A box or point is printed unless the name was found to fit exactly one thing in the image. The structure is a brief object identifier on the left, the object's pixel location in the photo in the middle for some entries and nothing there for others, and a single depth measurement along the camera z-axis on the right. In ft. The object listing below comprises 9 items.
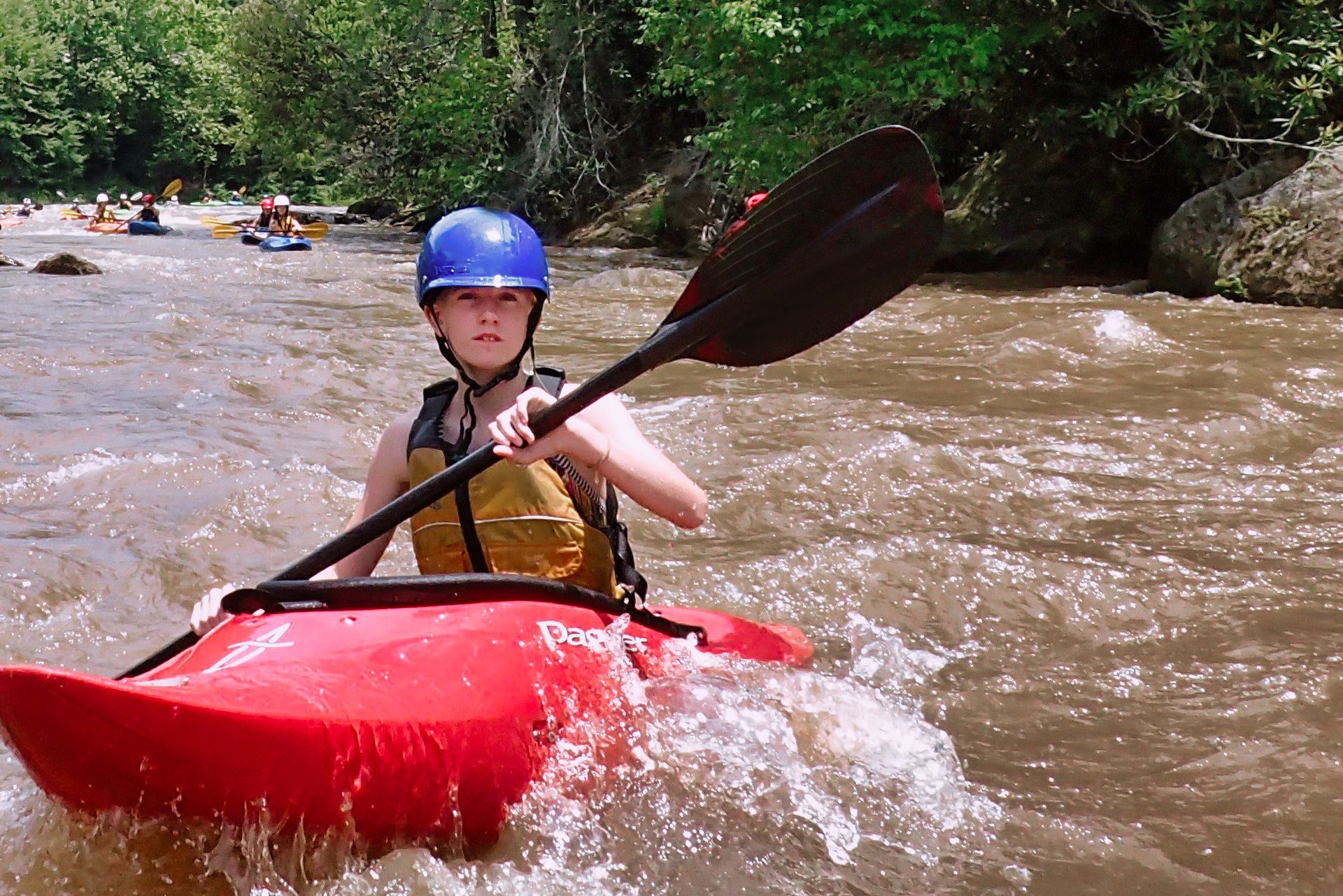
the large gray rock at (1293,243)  26.35
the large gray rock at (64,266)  36.65
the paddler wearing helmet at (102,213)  65.31
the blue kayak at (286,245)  48.91
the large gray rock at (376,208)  79.51
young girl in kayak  7.62
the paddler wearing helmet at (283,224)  50.54
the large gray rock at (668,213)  45.83
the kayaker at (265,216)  57.16
